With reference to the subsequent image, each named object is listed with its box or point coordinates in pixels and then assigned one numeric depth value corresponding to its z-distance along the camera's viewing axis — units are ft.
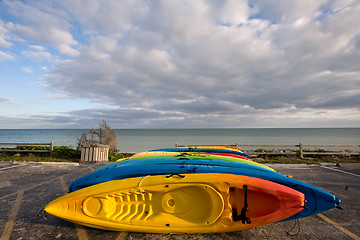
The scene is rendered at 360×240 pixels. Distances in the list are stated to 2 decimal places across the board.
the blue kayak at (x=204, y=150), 24.57
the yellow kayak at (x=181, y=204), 10.35
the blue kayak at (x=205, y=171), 11.04
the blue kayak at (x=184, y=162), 14.12
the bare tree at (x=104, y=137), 50.62
